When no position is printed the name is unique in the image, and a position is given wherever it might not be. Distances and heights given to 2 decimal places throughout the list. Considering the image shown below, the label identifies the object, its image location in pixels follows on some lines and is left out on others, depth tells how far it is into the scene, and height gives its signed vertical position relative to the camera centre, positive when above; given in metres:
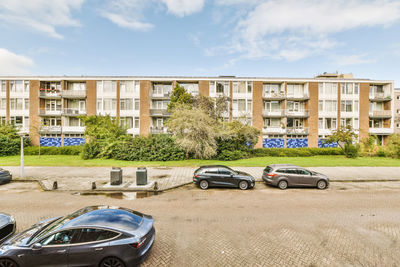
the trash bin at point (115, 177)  12.47 -2.80
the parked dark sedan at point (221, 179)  11.98 -2.79
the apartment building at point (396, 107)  38.25 +5.68
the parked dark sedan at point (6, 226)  5.63 -2.78
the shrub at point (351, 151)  24.77 -2.12
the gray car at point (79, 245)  4.41 -2.61
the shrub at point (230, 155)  22.31 -2.43
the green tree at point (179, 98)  25.05 +4.72
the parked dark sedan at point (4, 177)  12.67 -2.89
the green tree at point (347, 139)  24.39 -0.59
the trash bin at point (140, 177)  12.54 -2.81
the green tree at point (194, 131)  20.03 +0.31
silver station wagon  12.18 -2.76
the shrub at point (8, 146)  25.72 -1.72
